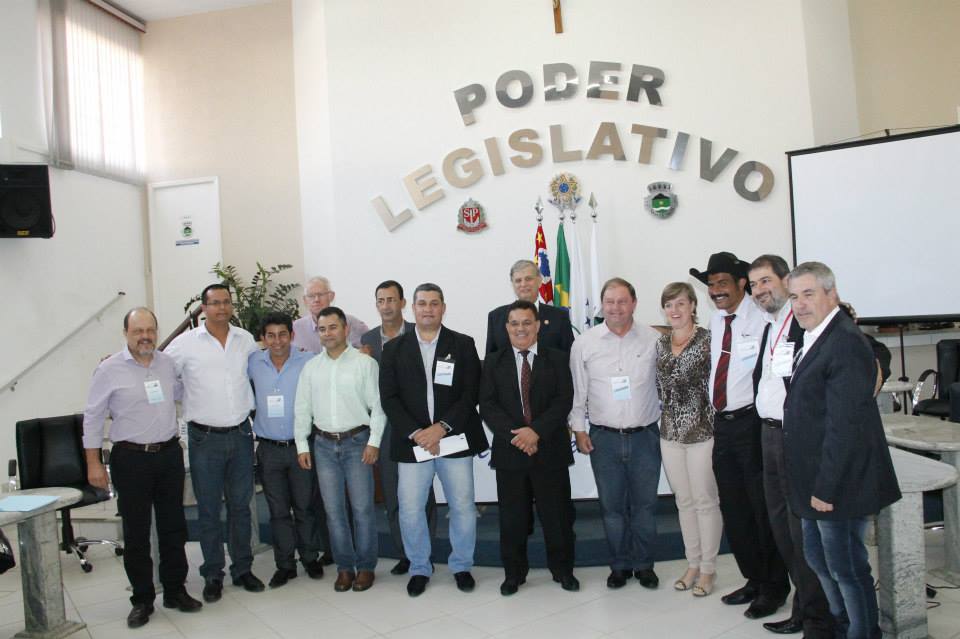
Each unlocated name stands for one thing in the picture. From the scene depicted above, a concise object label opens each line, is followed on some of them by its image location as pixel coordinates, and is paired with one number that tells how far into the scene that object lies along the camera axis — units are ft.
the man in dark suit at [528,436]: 11.46
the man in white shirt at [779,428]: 8.91
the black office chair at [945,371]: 17.17
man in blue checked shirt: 12.75
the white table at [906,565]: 9.11
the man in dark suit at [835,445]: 7.53
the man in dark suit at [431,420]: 11.94
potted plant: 23.13
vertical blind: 22.21
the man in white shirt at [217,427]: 12.19
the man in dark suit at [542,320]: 12.87
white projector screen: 16.49
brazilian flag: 17.94
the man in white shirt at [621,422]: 11.39
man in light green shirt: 12.32
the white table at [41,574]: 10.94
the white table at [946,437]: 10.45
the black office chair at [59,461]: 14.84
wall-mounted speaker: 18.54
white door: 25.27
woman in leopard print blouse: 10.85
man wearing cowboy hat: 9.94
